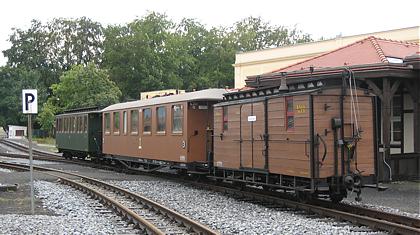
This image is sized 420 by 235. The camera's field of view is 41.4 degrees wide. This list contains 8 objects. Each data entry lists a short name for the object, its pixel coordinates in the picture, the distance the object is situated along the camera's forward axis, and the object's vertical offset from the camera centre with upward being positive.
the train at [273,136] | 10.68 -0.05
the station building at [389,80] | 16.12 +1.68
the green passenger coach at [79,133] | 25.84 +0.10
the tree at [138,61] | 66.31 +8.93
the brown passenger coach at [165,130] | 15.67 +0.14
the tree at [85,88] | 54.44 +4.75
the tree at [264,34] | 72.80 +13.47
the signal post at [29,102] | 10.60 +0.62
